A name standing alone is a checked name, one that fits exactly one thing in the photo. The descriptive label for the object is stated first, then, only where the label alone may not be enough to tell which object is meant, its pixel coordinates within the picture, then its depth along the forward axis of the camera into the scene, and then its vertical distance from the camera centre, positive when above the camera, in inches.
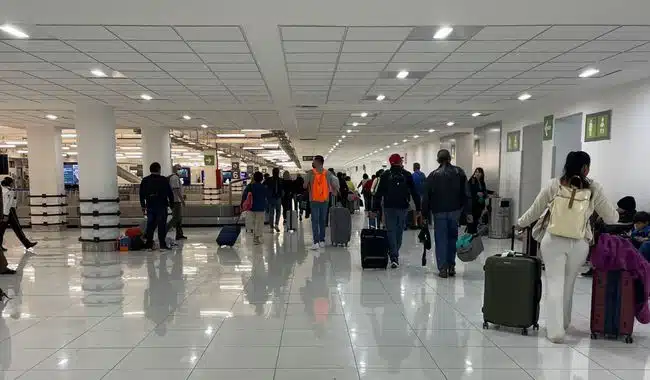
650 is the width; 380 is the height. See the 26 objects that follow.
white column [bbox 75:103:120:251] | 394.3 -11.9
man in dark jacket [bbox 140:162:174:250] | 371.2 -29.5
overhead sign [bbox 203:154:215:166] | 996.6 +6.9
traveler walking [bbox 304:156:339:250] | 362.9 -21.9
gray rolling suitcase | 389.7 -56.8
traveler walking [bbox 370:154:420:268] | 285.3 -21.6
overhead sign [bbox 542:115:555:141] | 425.4 +36.3
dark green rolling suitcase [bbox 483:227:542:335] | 167.0 -48.4
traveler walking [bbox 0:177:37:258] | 364.6 -38.2
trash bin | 470.6 -59.3
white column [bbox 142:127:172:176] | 597.9 +21.5
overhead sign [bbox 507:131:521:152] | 490.6 +26.0
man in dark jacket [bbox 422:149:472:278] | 256.7 -23.4
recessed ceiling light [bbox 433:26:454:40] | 208.5 +63.5
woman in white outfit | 160.1 -31.7
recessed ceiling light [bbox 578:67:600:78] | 289.7 +61.6
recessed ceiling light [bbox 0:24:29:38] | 198.5 +61.0
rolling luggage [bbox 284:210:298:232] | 520.4 -73.4
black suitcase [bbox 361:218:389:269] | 288.5 -56.4
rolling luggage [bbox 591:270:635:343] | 162.2 -52.1
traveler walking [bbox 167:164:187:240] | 427.8 -40.7
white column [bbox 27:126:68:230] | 569.0 -23.9
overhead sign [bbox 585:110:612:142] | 341.4 +30.5
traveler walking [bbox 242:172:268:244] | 413.1 -37.4
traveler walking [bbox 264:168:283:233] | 498.6 -34.7
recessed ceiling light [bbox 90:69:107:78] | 284.0 +58.7
